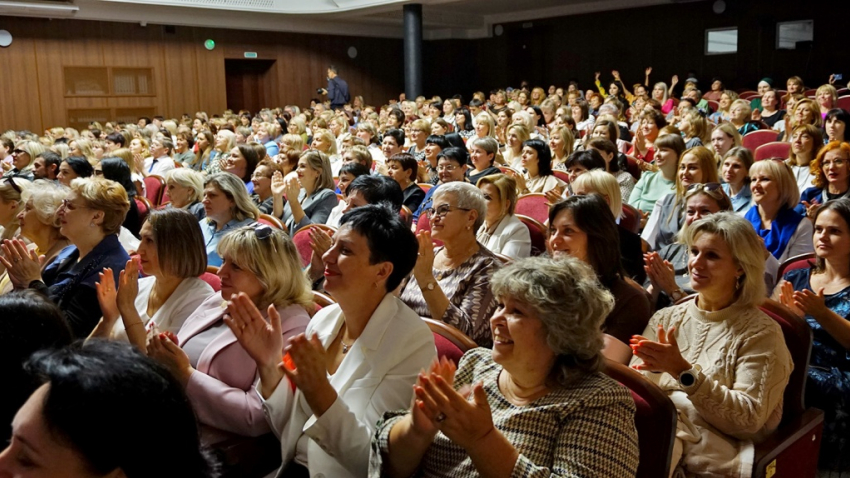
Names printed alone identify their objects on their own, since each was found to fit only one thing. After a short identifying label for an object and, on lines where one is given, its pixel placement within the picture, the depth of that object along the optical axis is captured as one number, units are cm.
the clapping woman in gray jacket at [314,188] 518
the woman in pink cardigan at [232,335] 210
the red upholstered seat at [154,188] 668
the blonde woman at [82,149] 807
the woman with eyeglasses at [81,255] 297
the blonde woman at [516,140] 680
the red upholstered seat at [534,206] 452
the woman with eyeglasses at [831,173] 431
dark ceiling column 1488
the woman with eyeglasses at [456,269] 266
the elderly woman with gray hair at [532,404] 149
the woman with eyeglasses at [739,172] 451
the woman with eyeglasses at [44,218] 365
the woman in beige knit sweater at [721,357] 194
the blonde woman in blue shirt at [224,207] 424
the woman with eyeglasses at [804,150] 523
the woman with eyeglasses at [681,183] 448
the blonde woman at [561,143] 657
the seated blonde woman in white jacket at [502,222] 373
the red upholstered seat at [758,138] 711
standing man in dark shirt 1500
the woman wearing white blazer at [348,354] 174
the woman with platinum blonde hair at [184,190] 519
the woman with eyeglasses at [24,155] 739
